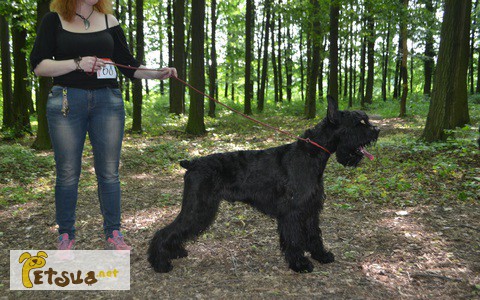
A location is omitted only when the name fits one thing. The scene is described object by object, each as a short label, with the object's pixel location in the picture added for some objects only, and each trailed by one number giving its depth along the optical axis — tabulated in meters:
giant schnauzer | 3.27
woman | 3.06
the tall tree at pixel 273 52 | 24.77
